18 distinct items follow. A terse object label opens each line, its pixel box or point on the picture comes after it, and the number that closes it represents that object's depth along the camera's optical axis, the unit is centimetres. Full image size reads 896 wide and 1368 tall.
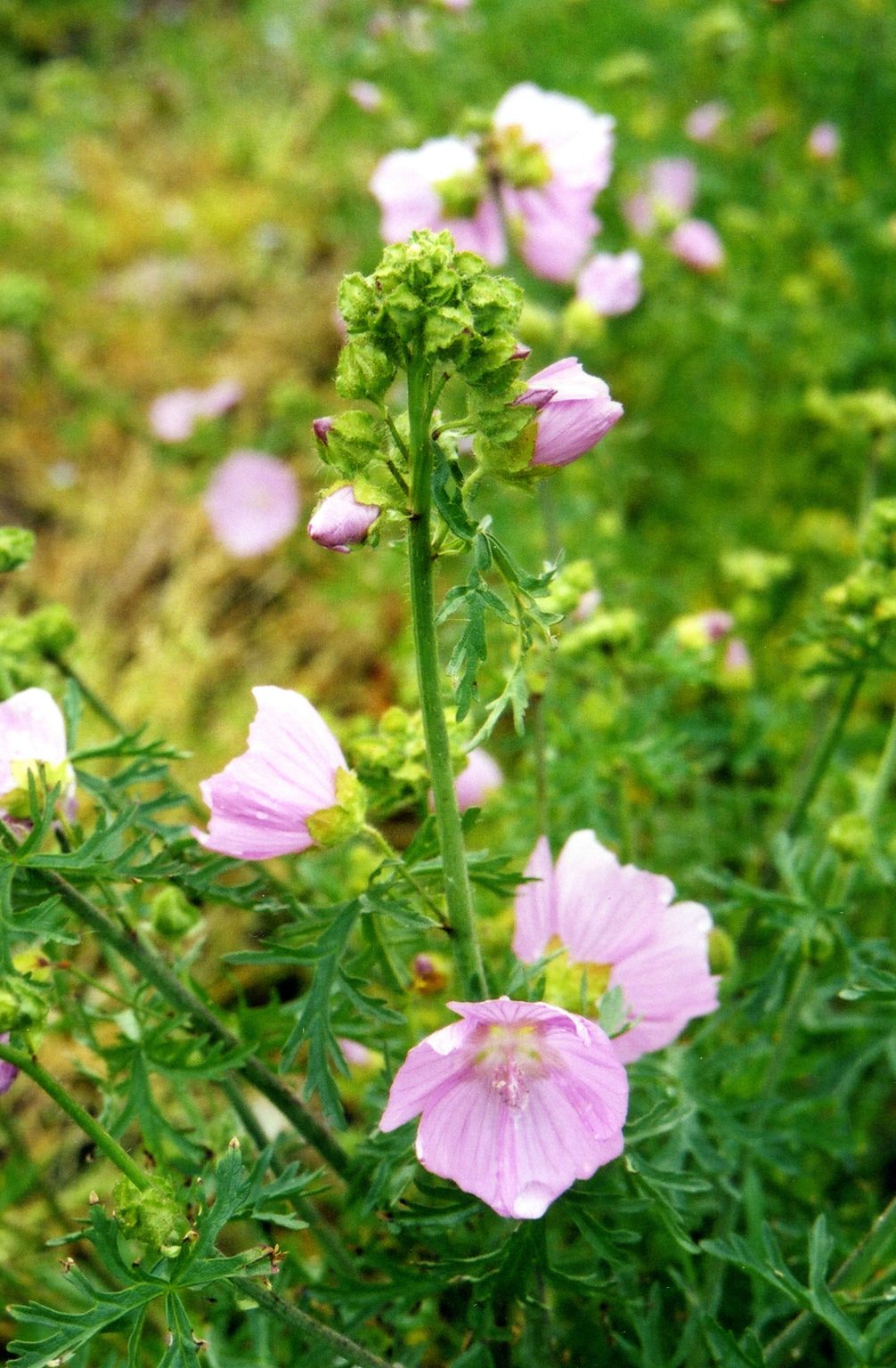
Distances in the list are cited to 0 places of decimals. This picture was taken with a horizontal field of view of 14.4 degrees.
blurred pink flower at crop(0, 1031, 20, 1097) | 66
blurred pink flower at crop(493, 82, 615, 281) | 86
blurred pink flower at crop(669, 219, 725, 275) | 124
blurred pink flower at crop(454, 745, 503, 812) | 81
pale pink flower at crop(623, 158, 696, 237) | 139
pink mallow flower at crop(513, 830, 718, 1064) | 69
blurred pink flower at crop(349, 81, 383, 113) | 129
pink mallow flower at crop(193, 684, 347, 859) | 65
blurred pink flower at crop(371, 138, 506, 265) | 86
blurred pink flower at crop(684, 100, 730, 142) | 151
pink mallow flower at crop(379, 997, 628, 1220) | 64
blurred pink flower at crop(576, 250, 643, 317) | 86
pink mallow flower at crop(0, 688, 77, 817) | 67
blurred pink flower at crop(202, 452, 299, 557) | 137
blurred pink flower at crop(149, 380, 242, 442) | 133
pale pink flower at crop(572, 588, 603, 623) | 81
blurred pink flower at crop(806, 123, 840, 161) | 133
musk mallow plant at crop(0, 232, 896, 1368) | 63
